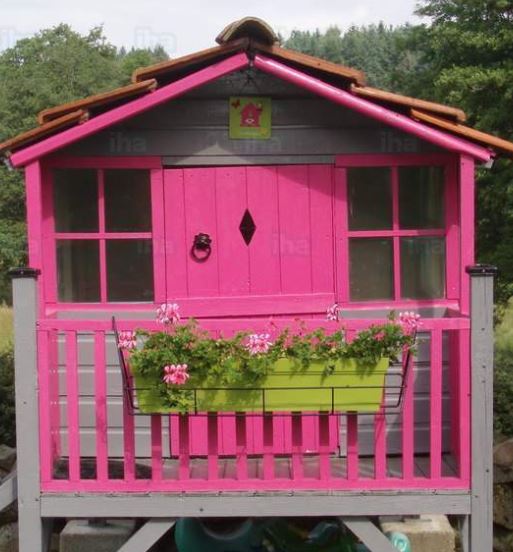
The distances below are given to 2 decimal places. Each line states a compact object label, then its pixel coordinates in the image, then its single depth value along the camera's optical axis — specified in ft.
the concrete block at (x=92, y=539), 16.42
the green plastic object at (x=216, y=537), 16.87
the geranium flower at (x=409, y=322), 13.99
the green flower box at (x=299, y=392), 14.01
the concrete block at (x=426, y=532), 16.70
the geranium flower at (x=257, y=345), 13.78
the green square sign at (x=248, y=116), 17.40
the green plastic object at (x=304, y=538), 17.19
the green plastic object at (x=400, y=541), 16.16
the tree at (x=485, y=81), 52.37
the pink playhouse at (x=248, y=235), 17.30
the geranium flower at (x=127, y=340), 13.96
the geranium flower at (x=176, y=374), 13.61
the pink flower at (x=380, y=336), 13.83
